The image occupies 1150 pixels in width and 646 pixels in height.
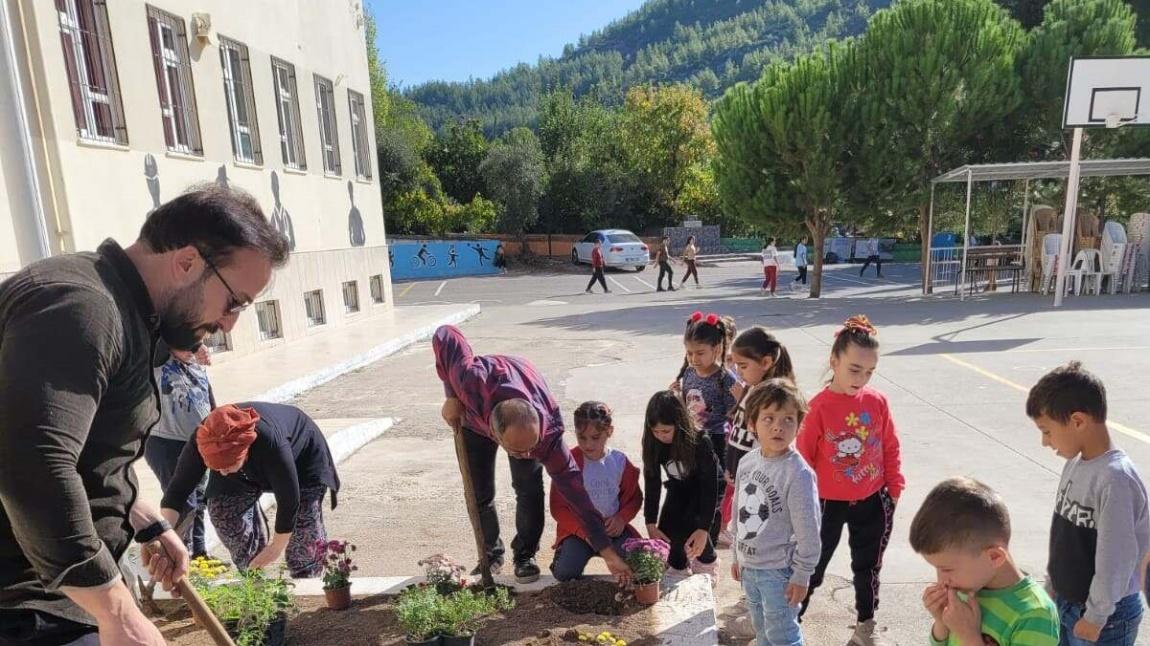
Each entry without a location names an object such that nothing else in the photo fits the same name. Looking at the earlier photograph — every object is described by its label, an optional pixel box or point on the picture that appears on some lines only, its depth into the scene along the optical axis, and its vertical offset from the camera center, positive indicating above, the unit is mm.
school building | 6266 +1409
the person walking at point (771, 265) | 16734 -1307
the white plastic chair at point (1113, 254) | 13930 -1171
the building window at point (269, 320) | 10070 -1317
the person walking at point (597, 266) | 18759 -1288
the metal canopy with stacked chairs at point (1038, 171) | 13086 +660
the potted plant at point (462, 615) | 2496 -1515
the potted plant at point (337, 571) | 2918 -1514
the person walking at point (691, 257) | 19359 -1179
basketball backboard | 12461 +2001
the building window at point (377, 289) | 14023 -1237
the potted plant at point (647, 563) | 2867 -1511
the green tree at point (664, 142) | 34812 +4127
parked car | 25469 -1137
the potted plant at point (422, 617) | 2475 -1487
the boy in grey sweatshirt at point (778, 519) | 2402 -1158
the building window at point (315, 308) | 11609 -1326
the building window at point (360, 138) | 13688 +1992
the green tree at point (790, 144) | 14680 +1599
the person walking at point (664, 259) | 18234 -1151
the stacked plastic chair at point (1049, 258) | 14492 -1257
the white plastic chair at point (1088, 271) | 13914 -1507
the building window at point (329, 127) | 12328 +2035
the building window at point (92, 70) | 6797 +1875
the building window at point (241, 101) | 9625 +2045
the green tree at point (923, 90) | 14445 +2612
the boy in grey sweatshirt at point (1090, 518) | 1978 -995
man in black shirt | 1261 -283
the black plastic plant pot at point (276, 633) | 2613 -1594
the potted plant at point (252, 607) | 2477 -1419
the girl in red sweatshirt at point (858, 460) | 2807 -1076
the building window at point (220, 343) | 8684 -1424
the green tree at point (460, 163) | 36000 +3596
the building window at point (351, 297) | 13055 -1304
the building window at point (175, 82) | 8203 +2052
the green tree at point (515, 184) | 33188 +2104
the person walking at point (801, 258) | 19688 -1366
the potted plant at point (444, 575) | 2805 -1496
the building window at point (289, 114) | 10891 +2038
